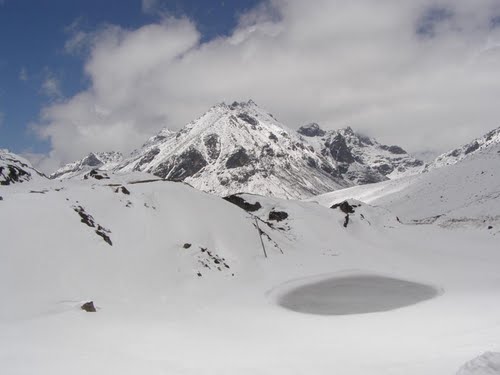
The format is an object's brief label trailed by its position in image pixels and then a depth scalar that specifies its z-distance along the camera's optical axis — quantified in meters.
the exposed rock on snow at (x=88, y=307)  21.09
